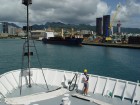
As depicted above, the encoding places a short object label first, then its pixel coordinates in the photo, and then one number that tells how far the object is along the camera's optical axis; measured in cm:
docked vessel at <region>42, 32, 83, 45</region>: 8188
